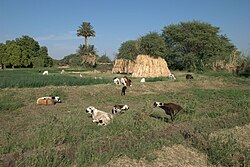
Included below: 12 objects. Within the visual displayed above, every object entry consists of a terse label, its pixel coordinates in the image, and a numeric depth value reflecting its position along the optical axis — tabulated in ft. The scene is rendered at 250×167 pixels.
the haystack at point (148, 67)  94.89
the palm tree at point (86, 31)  192.95
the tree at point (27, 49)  186.91
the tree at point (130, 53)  125.71
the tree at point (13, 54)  180.24
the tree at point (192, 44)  133.08
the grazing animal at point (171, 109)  24.47
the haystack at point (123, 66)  125.08
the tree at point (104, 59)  233.55
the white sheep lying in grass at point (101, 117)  23.12
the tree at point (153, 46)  103.86
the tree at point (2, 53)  182.00
